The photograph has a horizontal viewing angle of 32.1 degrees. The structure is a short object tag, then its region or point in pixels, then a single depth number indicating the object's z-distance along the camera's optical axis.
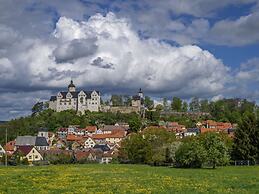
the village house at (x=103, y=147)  158.56
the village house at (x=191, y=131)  182.57
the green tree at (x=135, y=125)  191.35
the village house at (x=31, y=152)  136.25
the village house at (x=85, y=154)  123.44
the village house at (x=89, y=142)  188.75
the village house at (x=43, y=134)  189.48
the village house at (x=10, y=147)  153.27
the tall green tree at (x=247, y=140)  82.19
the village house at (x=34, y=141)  165.12
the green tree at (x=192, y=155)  73.44
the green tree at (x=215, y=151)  73.38
